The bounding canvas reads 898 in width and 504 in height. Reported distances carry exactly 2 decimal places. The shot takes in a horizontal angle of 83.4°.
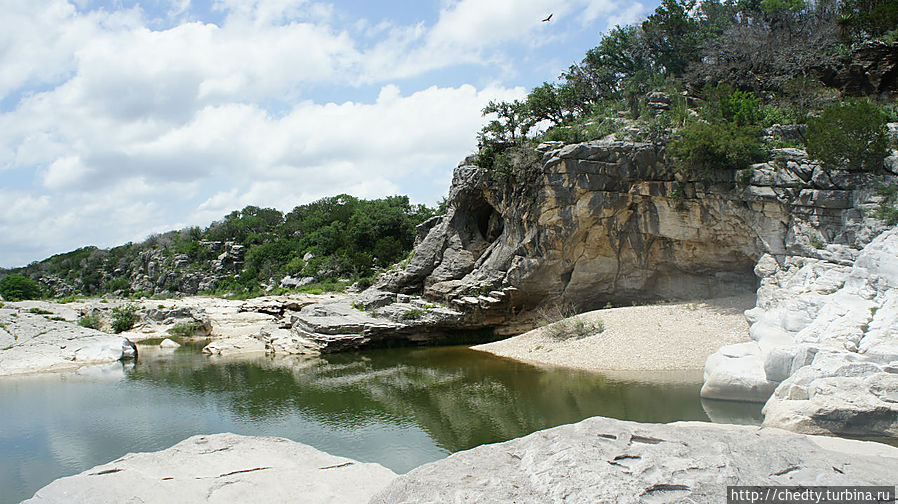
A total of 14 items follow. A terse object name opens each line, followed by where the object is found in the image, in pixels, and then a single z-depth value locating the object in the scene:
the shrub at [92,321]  32.75
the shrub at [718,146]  20.48
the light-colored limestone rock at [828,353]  9.90
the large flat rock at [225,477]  6.88
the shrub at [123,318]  35.38
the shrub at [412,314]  27.23
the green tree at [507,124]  28.83
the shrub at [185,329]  34.84
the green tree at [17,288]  51.88
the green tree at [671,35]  33.03
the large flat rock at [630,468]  4.77
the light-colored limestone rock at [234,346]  27.75
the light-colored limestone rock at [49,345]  23.00
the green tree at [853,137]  17.08
